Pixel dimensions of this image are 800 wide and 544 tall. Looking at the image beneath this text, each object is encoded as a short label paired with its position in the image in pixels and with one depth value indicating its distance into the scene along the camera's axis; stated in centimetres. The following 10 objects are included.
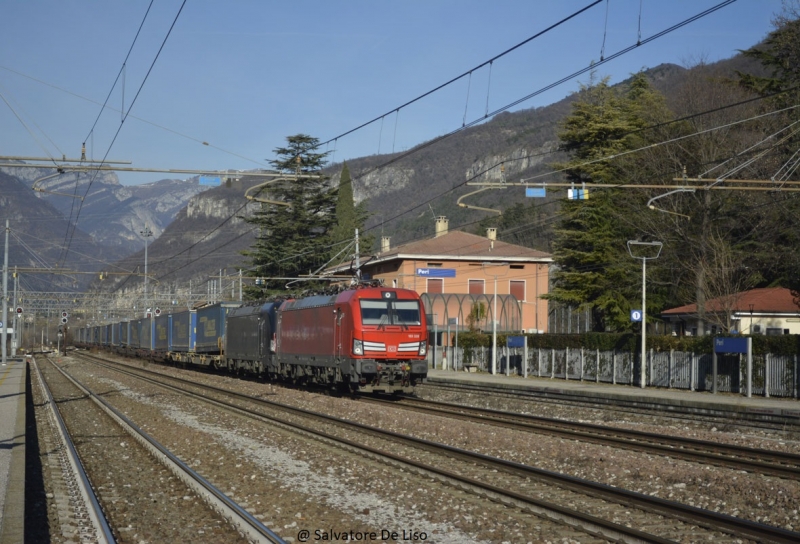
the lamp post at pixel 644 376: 3309
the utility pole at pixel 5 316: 5384
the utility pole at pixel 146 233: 8538
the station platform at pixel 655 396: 2338
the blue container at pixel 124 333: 7481
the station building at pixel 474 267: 6694
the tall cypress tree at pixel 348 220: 8306
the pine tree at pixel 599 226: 4900
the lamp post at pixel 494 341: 4193
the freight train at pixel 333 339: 2558
